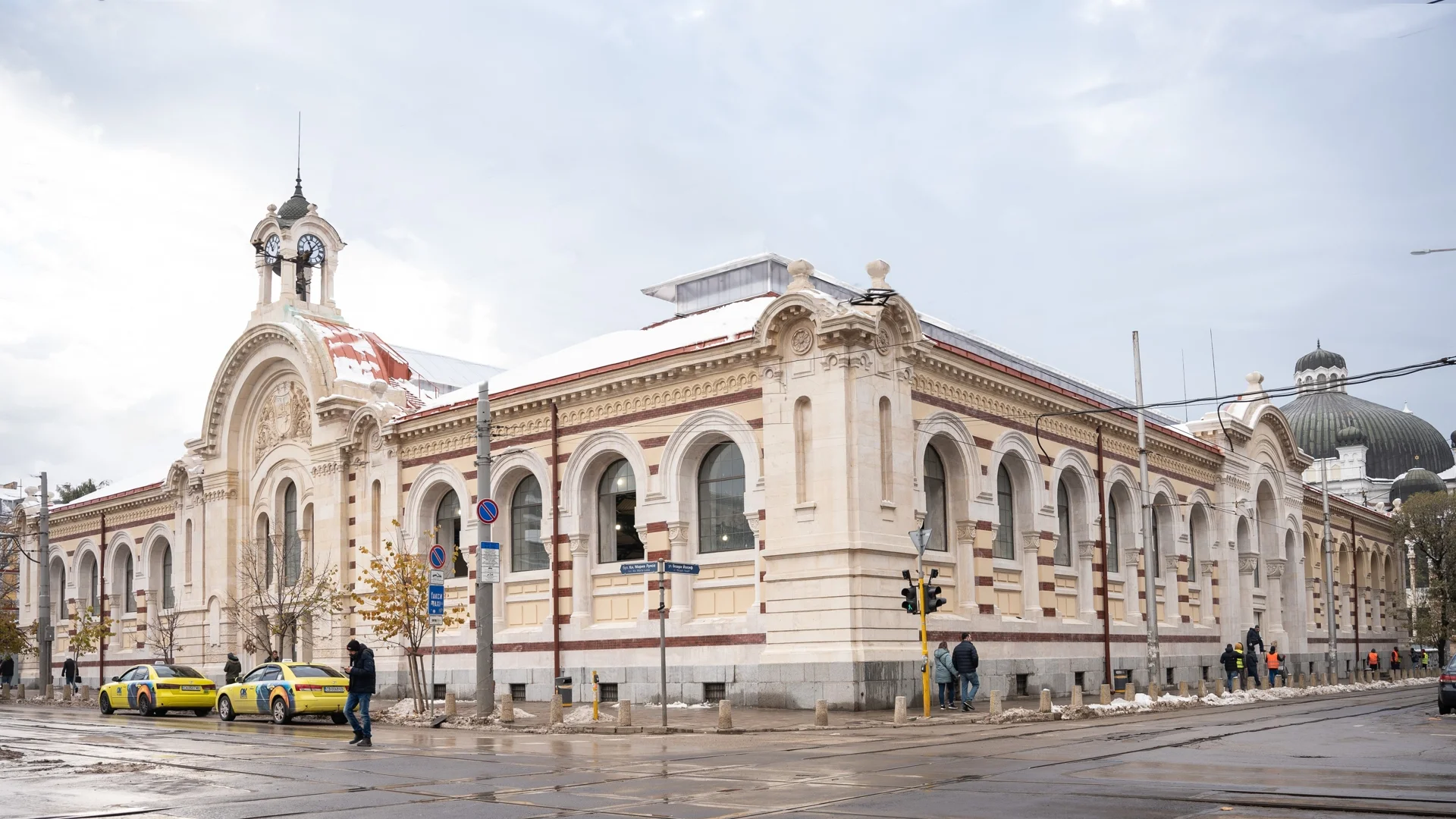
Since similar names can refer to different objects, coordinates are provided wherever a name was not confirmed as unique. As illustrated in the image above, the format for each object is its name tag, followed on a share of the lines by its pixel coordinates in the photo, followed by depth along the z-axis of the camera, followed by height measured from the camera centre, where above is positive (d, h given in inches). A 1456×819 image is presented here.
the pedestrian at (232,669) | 1612.9 -133.3
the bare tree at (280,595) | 1550.2 -42.8
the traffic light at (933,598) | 1026.7 -43.6
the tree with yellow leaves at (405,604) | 1159.0 -42.4
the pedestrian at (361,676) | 843.4 -76.3
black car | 1000.9 -124.5
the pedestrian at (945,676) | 1100.5 -112.0
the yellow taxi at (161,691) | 1323.8 -130.6
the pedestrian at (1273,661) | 1657.2 -160.1
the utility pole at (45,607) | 1824.6 -56.9
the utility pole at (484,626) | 1042.7 -57.6
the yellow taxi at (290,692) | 1117.1 -114.6
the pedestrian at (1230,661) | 1478.8 -142.6
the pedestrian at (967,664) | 1103.6 -102.0
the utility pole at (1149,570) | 1296.8 -33.8
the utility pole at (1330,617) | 1983.3 -130.9
